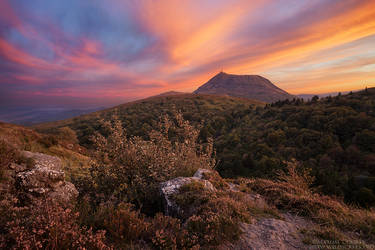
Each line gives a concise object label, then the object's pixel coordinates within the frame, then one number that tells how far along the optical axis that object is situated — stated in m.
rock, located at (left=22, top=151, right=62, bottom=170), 6.61
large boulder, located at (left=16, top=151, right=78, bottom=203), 3.91
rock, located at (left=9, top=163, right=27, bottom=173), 5.12
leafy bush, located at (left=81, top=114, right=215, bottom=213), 5.14
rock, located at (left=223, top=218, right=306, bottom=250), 3.29
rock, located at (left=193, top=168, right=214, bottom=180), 6.32
